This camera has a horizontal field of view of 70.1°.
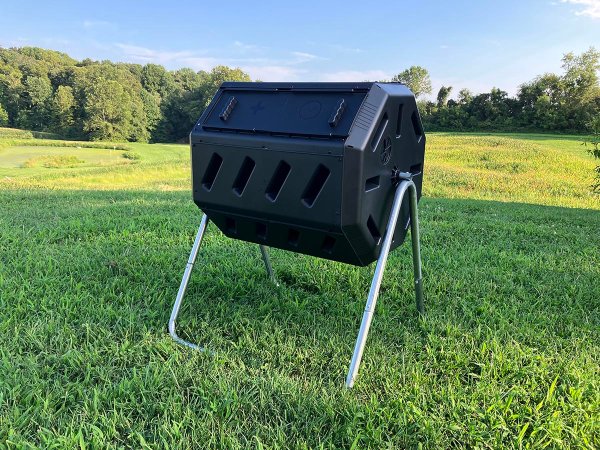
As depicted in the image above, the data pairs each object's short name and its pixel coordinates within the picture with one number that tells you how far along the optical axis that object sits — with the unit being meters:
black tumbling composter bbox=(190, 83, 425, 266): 1.69
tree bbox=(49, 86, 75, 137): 56.12
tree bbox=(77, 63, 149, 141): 56.20
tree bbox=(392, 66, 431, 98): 63.99
